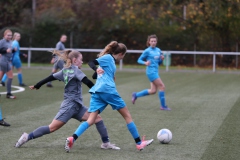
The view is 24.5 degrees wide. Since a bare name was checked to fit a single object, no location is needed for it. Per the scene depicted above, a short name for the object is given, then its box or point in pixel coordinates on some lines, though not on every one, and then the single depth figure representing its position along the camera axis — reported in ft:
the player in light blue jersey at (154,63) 44.45
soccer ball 28.66
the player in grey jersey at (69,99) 26.96
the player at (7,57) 48.37
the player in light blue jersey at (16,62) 63.52
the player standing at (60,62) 63.01
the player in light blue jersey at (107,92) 26.57
